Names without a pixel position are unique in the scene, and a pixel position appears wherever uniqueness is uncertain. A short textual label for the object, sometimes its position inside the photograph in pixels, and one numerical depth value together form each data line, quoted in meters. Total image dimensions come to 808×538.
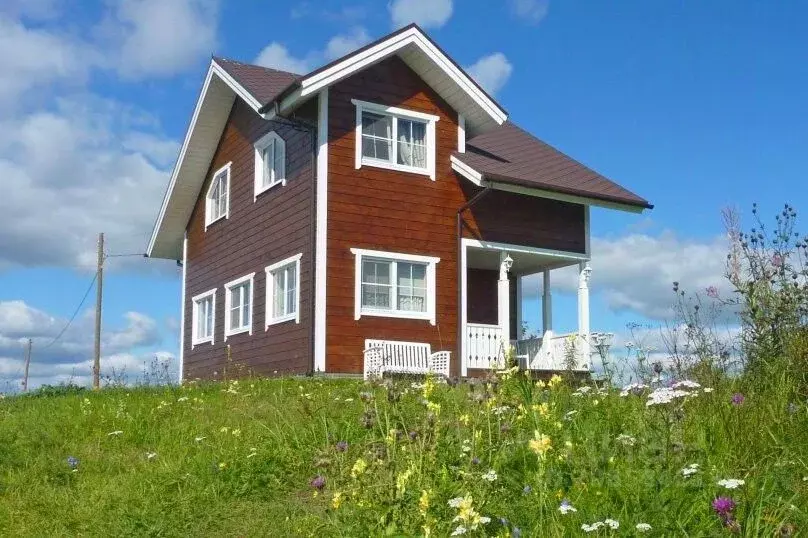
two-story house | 17.53
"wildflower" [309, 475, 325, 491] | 5.11
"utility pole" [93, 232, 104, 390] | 30.16
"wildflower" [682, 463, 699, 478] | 4.84
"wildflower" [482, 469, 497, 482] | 5.03
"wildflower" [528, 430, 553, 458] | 4.48
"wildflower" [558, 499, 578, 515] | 4.46
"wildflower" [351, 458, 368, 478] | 4.91
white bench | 16.97
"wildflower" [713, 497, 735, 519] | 4.40
